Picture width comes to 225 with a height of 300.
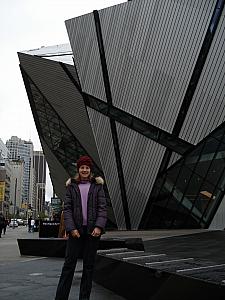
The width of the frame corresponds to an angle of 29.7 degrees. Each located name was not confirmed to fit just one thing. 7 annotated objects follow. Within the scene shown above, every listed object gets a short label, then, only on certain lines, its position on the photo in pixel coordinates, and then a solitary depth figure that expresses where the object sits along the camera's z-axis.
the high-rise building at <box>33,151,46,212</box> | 178.62
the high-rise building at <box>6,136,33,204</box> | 182.25
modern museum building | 23.72
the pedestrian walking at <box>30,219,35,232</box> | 40.31
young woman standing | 4.95
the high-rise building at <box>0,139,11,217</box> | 111.53
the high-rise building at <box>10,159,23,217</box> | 158.25
